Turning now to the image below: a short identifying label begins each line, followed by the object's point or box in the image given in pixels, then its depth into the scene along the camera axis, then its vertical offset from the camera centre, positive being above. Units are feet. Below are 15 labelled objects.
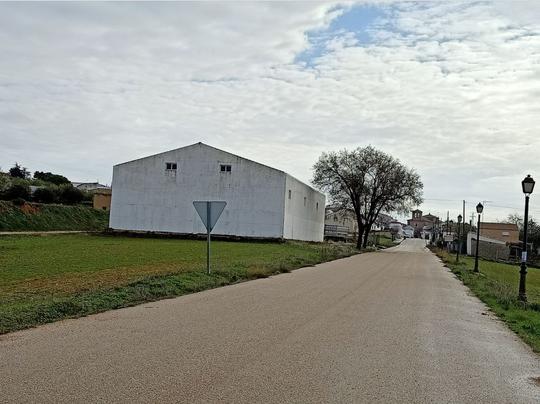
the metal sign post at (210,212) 65.46 +1.09
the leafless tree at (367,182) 241.35 +19.54
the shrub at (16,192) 204.65 +5.58
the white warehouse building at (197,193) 197.77 +9.25
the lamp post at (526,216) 62.90 +2.72
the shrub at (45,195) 230.56 +5.92
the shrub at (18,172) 328.90 +19.78
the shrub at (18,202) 189.06 +2.27
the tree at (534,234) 319.06 +5.42
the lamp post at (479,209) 121.70 +6.19
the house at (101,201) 278.46 +6.35
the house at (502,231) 363.56 +6.51
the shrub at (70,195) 249.55 +7.21
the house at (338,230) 353.20 +0.84
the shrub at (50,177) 346.33 +19.04
